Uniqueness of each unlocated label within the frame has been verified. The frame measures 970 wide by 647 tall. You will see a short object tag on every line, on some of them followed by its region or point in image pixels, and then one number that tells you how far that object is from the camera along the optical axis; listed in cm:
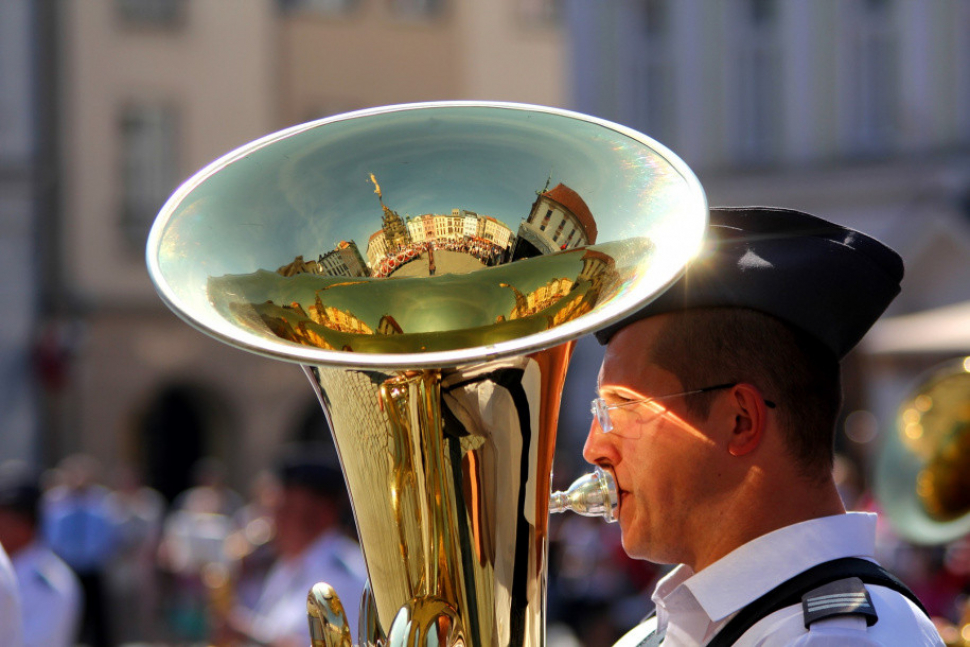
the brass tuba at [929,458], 986
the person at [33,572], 1027
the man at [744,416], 356
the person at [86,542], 2128
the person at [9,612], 618
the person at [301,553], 969
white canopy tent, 1548
